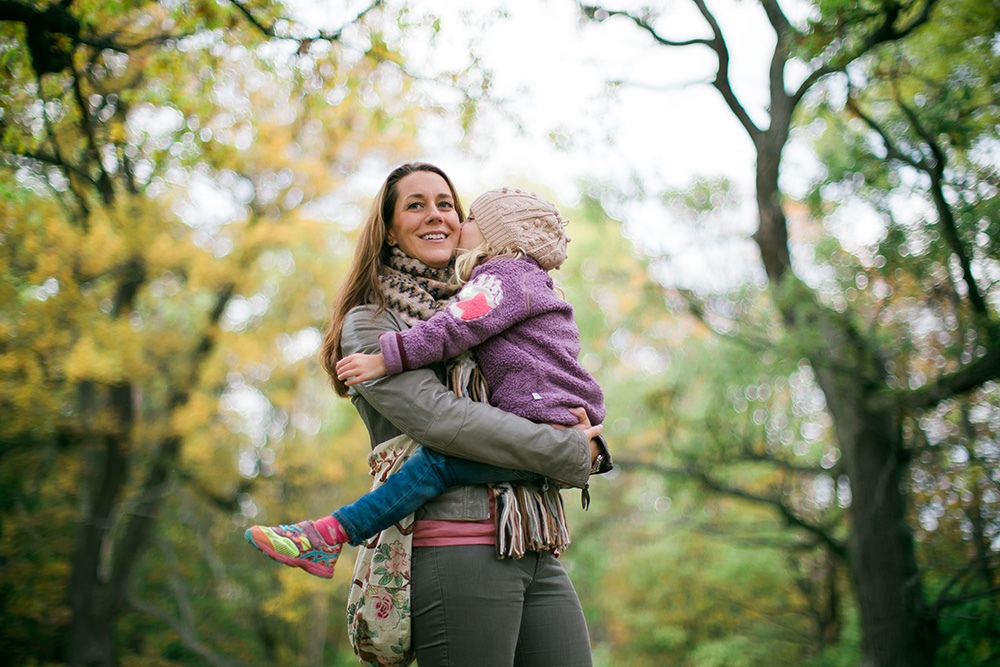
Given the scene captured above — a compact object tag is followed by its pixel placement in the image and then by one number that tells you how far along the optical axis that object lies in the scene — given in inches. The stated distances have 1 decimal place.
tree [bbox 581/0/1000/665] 168.9
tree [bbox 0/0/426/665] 164.7
